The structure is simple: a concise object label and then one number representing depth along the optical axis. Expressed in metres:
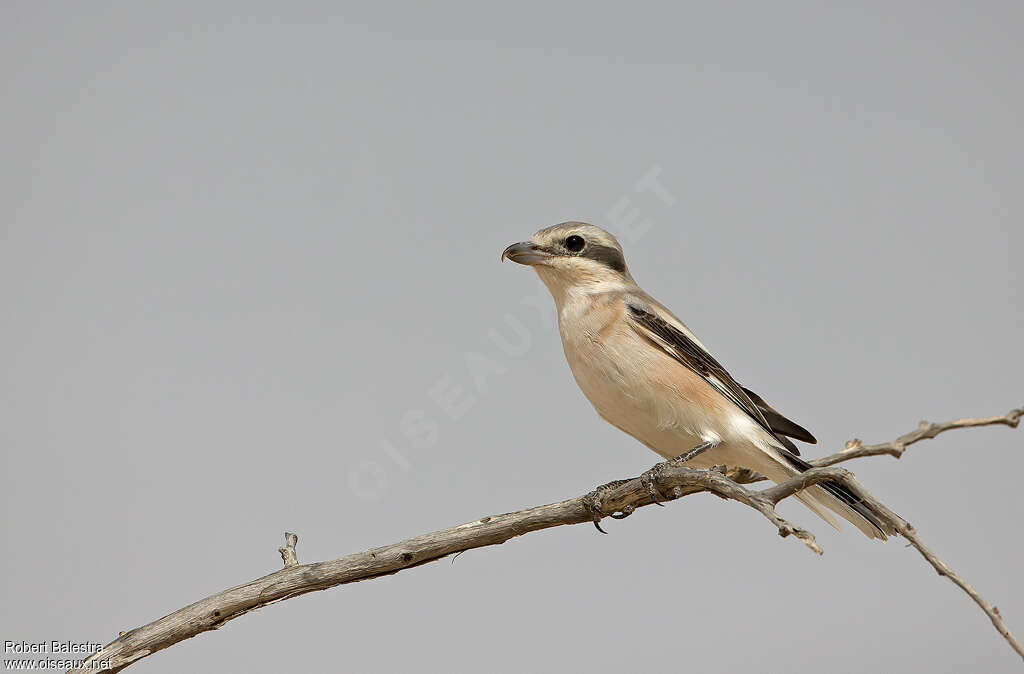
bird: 8.61
